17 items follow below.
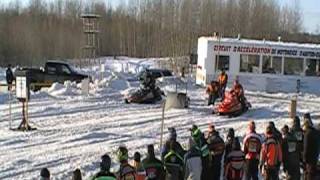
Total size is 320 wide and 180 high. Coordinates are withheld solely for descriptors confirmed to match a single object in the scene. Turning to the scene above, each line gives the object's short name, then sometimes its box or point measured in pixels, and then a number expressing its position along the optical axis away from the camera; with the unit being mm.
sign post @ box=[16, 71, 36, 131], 21750
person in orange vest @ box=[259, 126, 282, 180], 13867
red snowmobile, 24953
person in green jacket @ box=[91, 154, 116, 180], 9875
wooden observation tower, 47259
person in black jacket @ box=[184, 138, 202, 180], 12453
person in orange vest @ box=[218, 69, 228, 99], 27594
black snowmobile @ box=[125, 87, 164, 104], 28031
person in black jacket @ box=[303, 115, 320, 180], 14664
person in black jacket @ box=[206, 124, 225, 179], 13680
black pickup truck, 36219
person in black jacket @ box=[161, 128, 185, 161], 12676
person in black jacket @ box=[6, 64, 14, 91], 34650
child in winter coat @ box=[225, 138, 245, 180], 13508
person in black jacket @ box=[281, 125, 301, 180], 14562
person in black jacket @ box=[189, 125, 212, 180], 13422
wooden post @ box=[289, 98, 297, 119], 24125
